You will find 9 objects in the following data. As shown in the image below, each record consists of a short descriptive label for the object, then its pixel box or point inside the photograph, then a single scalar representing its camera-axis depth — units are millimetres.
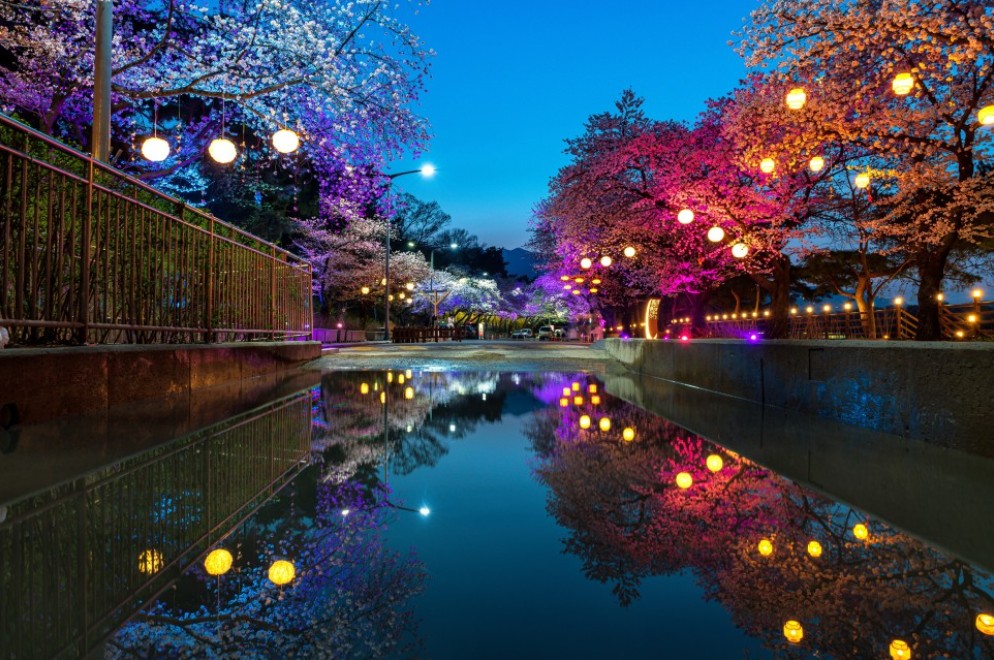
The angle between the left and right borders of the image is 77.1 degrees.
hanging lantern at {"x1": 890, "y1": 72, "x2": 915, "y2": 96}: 10415
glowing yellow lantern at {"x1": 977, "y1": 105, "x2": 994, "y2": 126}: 10797
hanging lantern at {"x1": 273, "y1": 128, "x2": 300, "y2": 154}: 12820
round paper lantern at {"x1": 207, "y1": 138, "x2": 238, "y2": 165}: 12203
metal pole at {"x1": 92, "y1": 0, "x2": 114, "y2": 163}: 9484
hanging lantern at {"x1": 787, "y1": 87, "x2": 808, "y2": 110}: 11750
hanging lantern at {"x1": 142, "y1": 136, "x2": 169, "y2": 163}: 12148
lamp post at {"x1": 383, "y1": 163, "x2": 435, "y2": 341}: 34156
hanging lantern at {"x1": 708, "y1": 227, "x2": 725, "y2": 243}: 18859
